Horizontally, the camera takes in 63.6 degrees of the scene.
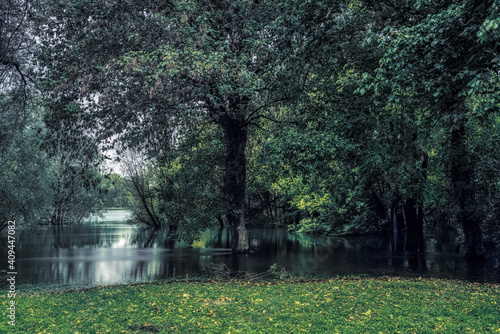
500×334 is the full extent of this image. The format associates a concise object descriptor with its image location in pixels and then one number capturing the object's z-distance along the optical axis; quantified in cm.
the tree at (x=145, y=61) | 1542
